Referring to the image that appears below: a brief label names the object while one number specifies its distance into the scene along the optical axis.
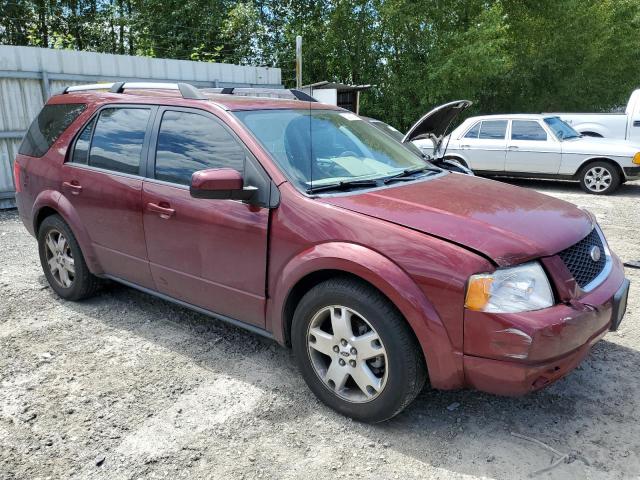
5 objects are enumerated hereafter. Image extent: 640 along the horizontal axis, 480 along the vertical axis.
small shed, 13.25
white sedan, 10.58
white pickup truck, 13.02
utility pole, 10.95
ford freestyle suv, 2.59
